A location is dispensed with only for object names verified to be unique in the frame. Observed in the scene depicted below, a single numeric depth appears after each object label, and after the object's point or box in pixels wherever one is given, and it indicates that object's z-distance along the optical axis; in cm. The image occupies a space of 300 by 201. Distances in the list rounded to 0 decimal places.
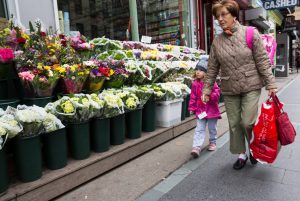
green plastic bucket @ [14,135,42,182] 276
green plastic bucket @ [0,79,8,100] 334
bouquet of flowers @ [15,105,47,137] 270
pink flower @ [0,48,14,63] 312
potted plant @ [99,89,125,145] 350
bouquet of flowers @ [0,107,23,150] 252
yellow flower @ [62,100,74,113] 312
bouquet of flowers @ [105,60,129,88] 419
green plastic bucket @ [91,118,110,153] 354
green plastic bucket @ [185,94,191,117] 557
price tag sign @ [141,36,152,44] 698
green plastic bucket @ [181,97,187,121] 530
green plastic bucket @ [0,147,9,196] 255
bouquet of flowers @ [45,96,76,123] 312
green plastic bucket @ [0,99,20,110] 312
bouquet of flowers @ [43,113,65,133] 288
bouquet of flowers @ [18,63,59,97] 328
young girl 397
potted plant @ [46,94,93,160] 316
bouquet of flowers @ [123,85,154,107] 409
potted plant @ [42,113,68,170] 300
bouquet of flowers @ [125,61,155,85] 444
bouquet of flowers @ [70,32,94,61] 423
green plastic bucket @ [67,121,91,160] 331
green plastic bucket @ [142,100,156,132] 448
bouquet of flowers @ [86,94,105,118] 329
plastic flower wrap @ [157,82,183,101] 466
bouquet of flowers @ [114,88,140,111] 385
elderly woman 310
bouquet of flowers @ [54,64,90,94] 355
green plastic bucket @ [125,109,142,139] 411
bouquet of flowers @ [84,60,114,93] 384
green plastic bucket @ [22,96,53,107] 340
